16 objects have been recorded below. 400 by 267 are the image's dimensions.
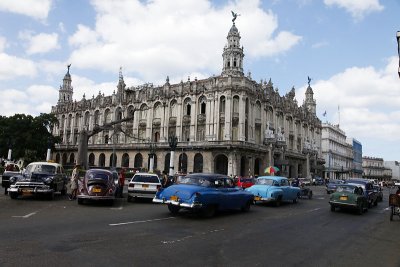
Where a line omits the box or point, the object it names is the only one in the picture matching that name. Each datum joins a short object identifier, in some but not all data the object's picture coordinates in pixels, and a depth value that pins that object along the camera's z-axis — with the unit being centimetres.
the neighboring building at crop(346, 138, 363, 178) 11731
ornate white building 5188
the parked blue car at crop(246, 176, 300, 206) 1878
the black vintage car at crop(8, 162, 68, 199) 1664
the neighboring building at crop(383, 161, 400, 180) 14235
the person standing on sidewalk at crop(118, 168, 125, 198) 2034
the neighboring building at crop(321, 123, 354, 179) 9581
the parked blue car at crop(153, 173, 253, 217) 1269
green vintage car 1722
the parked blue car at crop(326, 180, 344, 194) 3401
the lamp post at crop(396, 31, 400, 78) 1173
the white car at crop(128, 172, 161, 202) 1850
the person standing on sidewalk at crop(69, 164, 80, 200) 1780
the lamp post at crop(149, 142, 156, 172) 4171
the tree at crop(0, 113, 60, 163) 5347
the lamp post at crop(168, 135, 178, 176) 3325
